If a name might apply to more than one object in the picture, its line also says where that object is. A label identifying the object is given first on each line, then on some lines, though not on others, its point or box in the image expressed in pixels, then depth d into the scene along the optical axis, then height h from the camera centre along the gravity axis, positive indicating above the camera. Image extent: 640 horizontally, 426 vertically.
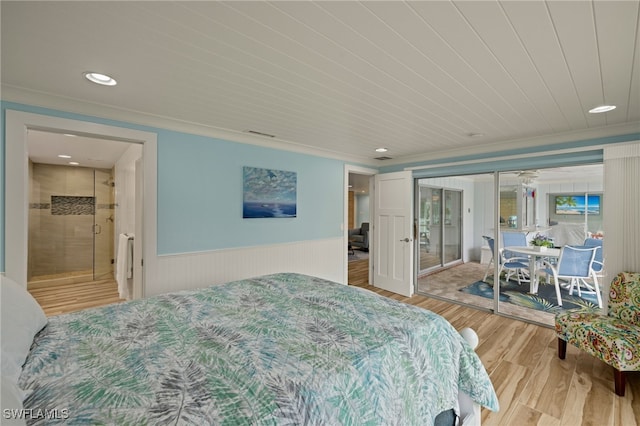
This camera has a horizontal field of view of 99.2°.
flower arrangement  4.67 -0.52
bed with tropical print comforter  0.90 -0.63
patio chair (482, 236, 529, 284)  4.68 -0.90
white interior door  4.48 -0.36
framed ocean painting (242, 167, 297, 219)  3.34 +0.24
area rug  3.96 -1.34
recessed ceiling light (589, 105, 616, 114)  2.29 +0.89
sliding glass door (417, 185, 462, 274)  5.67 -0.33
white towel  3.84 -0.82
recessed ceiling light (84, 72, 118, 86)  1.79 +0.90
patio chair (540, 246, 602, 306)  3.82 -0.73
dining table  4.21 -0.63
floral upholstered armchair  2.06 -0.98
